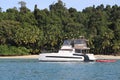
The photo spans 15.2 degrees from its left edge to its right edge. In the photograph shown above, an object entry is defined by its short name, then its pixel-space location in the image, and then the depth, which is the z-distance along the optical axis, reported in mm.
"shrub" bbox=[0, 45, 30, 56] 121562
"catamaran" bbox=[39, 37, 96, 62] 97688
